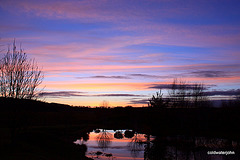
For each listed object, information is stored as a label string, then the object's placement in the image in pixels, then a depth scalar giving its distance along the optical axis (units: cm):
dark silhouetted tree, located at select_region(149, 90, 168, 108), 3485
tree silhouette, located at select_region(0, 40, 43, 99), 1994
